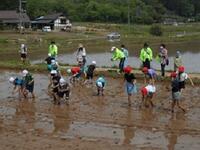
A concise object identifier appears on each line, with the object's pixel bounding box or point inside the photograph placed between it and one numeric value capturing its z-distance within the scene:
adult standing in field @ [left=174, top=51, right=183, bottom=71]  23.54
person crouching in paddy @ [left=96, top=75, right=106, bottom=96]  19.73
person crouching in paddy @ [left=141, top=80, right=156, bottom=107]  17.36
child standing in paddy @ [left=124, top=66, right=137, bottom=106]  17.80
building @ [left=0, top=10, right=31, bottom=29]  83.00
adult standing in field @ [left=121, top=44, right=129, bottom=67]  25.48
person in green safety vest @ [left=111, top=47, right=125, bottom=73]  25.16
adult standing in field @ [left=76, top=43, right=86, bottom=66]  24.69
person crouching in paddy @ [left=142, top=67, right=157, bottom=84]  20.81
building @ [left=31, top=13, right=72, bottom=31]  93.50
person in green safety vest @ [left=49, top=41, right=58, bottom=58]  26.64
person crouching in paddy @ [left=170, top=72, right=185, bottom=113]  16.53
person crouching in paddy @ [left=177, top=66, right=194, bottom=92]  16.99
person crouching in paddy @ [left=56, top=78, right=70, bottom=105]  18.07
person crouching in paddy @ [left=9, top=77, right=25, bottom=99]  19.41
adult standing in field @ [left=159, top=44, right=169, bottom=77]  24.09
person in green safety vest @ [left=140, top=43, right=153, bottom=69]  23.95
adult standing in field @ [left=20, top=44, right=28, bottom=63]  30.30
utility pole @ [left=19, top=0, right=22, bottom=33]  75.62
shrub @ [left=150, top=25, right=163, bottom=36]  87.98
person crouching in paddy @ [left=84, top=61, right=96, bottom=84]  22.06
